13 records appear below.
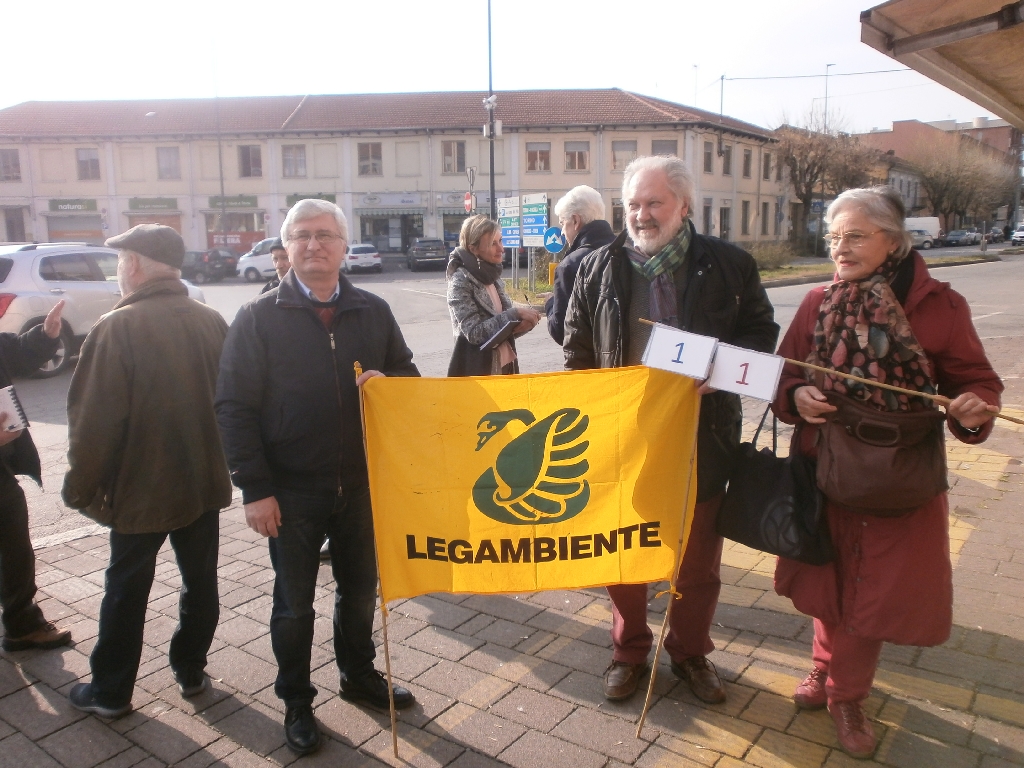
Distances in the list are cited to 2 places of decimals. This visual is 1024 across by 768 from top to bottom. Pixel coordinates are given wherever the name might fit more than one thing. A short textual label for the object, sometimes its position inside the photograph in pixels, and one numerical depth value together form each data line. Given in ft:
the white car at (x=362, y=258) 122.21
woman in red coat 8.98
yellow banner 9.86
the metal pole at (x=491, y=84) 90.17
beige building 147.64
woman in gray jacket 15.08
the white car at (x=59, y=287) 36.40
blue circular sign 58.08
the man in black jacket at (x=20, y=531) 12.04
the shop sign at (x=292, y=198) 146.59
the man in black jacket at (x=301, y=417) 9.59
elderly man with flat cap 10.21
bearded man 10.32
